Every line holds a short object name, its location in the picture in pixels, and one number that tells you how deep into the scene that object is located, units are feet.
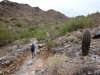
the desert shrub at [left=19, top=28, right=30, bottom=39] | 33.19
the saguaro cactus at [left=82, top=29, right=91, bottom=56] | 14.74
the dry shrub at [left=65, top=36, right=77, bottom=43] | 19.32
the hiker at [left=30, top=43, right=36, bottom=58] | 19.29
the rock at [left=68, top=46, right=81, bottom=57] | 15.60
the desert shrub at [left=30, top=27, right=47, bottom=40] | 28.04
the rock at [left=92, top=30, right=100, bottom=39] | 18.45
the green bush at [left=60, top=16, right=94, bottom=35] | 24.75
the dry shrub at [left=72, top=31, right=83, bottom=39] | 19.44
